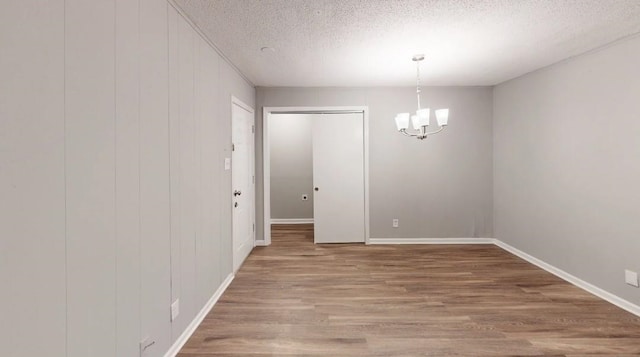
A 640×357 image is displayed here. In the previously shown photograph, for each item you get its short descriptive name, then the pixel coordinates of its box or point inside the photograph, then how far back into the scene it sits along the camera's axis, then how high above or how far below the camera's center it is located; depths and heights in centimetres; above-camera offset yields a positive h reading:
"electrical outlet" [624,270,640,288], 281 -89
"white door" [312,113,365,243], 512 +2
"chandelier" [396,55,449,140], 338 +65
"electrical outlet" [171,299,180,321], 219 -90
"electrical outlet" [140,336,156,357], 183 -96
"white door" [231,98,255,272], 383 -4
